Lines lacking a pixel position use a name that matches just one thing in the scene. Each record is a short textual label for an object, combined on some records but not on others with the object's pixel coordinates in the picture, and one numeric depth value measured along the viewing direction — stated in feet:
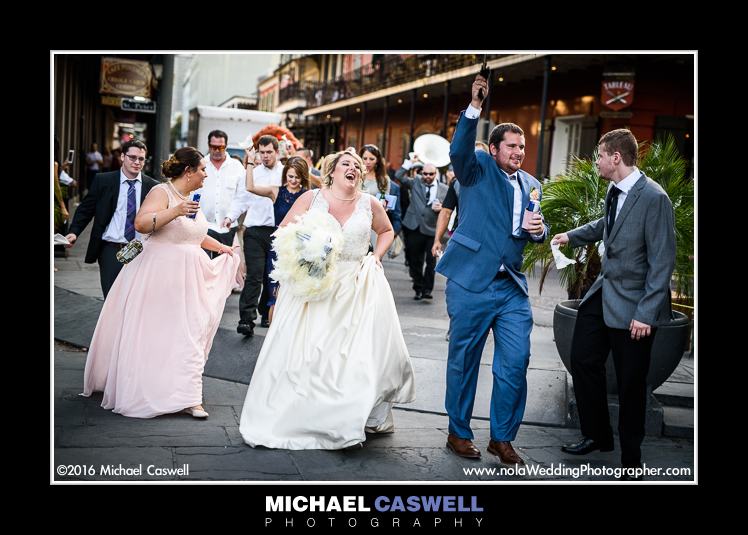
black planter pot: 19.27
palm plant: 21.01
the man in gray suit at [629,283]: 16.05
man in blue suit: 17.15
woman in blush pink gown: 19.38
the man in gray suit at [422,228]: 38.37
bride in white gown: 17.34
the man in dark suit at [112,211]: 22.75
